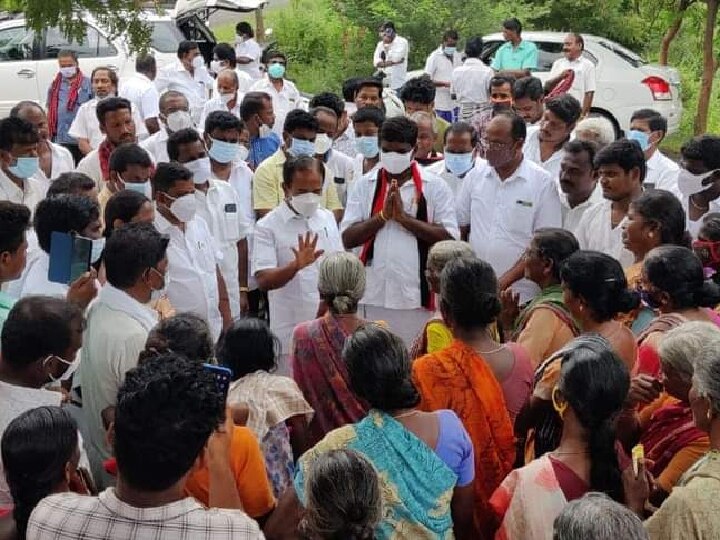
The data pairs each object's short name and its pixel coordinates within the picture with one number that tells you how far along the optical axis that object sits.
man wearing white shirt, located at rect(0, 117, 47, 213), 5.70
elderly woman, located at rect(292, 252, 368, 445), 3.55
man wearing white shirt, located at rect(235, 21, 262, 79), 14.05
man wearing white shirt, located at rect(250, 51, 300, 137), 10.91
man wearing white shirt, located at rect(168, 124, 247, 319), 5.52
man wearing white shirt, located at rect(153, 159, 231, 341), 4.74
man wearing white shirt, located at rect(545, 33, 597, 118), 11.30
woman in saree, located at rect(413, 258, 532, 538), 3.23
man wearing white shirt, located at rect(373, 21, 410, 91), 14.22
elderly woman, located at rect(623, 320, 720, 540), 2.38
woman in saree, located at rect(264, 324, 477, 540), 2.69
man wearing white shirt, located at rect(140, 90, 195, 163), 7.19
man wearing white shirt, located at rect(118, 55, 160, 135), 9.18
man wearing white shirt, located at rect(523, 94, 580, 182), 6.43
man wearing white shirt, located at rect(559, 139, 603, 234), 5.45
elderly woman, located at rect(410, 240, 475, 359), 3.68
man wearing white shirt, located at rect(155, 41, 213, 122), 10.92
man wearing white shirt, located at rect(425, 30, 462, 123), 12.97
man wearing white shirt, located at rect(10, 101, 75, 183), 6.78
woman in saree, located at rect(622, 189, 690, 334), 4.29
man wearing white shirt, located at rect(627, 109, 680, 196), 6.43
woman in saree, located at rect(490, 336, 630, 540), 2.70
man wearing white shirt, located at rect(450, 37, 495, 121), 11.41
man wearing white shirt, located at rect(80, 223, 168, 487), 3.46
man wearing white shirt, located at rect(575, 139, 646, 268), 4.96
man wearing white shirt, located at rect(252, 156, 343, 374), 4.97
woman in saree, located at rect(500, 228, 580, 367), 3.72
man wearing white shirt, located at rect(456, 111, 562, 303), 5.48
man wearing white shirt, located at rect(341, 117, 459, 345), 5.31
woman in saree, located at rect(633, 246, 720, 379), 3.64
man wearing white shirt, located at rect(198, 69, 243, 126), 9.40
